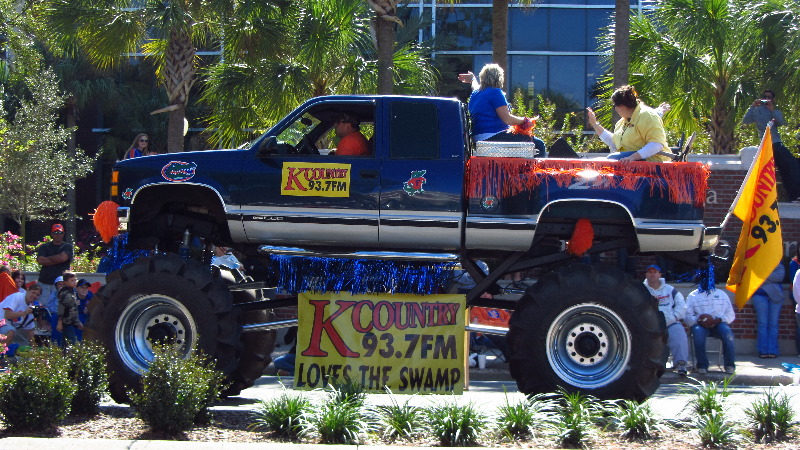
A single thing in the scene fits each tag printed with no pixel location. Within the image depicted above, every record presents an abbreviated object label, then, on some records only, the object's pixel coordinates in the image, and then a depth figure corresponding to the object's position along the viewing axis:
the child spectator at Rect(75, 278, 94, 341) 13.56
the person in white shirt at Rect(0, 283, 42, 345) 13.55
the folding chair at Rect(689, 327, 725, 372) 13.23
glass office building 33.41
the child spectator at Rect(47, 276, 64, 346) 13.54
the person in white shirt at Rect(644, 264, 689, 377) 12.66
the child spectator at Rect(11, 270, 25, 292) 14.38
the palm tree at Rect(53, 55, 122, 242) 32.22
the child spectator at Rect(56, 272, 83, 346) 13.20
